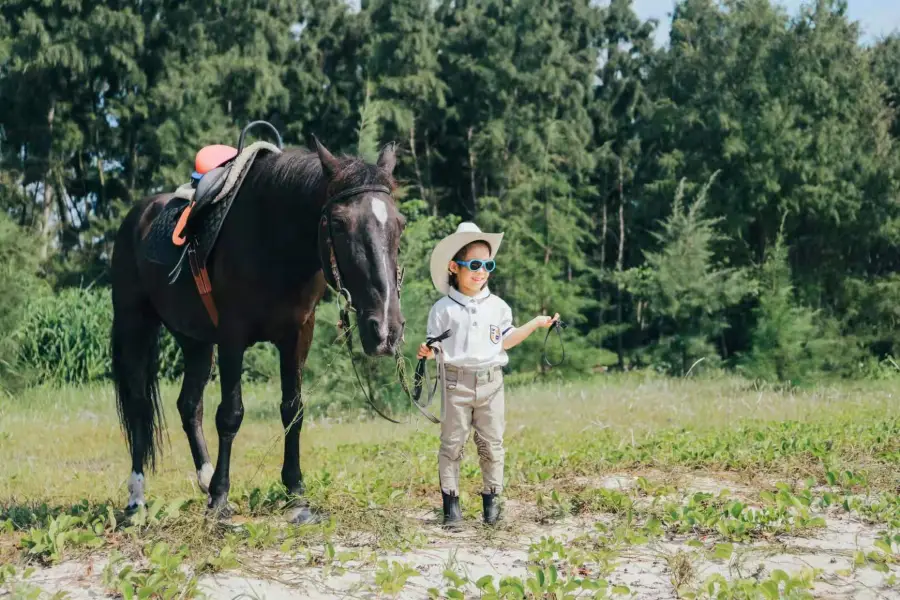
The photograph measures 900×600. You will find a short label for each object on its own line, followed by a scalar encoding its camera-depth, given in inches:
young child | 186.7
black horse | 162.6
